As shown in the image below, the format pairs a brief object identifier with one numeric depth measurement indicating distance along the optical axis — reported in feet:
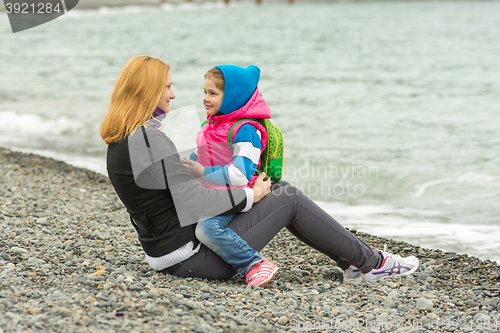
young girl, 20.45
